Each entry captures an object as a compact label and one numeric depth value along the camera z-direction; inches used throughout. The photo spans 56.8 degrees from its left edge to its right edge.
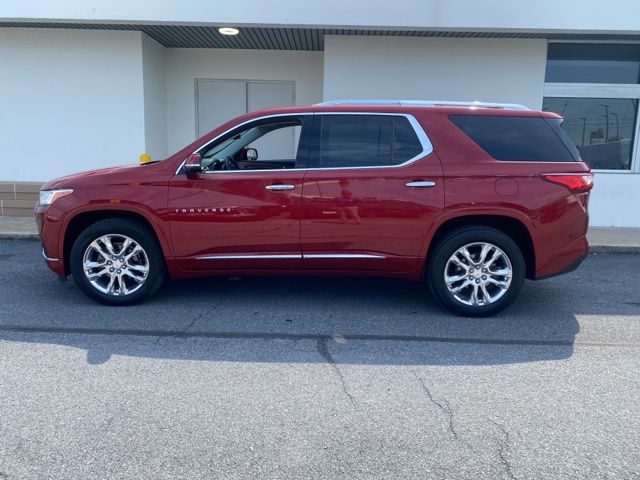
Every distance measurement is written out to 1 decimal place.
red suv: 214.5
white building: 355.6
